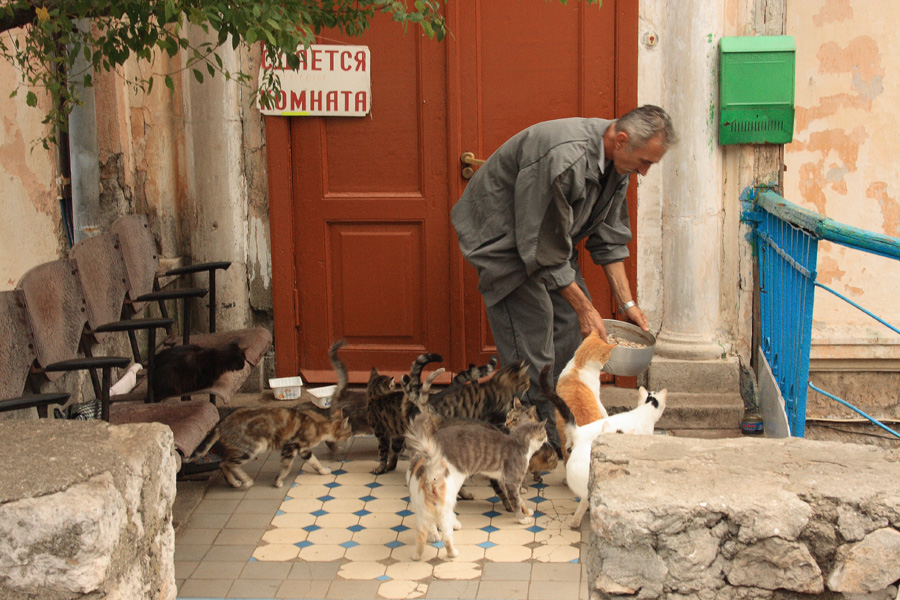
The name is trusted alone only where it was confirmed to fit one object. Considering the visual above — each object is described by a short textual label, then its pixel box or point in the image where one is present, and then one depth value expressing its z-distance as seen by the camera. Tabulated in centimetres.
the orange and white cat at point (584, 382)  479
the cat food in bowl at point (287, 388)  617
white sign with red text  601
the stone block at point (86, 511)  262
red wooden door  597
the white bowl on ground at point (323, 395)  605
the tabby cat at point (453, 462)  404
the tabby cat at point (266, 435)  495
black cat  477
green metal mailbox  557
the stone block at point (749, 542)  269
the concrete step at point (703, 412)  577
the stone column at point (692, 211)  570
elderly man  452
